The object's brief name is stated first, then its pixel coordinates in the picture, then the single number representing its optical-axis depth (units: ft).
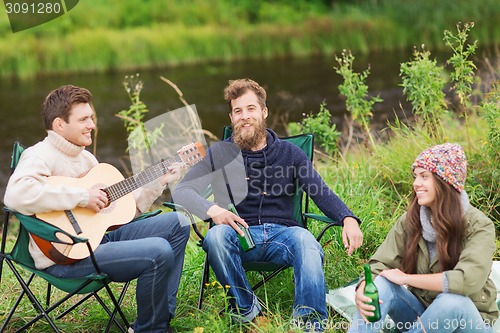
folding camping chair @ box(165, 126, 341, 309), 10.84
